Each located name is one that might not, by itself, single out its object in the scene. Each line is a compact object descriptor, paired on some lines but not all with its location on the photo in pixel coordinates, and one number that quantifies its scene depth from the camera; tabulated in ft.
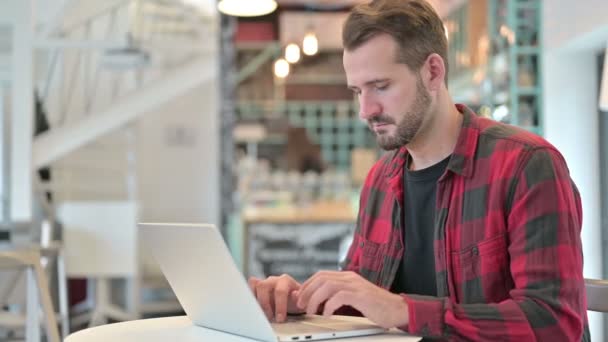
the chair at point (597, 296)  5.55
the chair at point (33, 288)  9.09
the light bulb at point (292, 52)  26.00
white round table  4.44
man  4.35
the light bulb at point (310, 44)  22.85
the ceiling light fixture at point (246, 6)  15.31
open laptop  4.11
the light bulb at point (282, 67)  29.60
